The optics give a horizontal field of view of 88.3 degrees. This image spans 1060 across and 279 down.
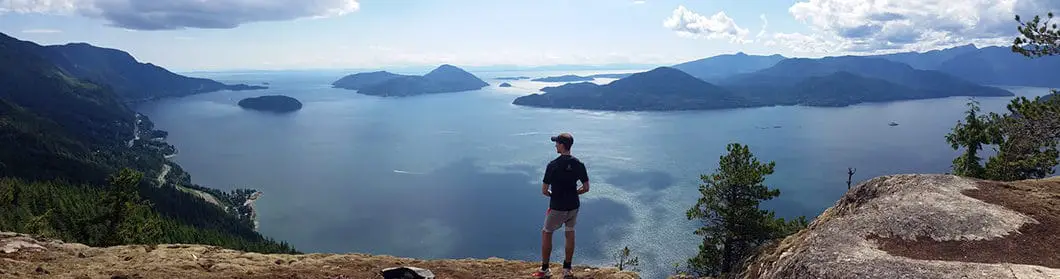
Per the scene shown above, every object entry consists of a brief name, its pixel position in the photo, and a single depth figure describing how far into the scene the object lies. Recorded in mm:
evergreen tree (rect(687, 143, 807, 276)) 35469
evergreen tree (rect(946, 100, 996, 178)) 43219
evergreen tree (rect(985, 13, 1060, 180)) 22250
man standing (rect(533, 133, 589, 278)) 12945
